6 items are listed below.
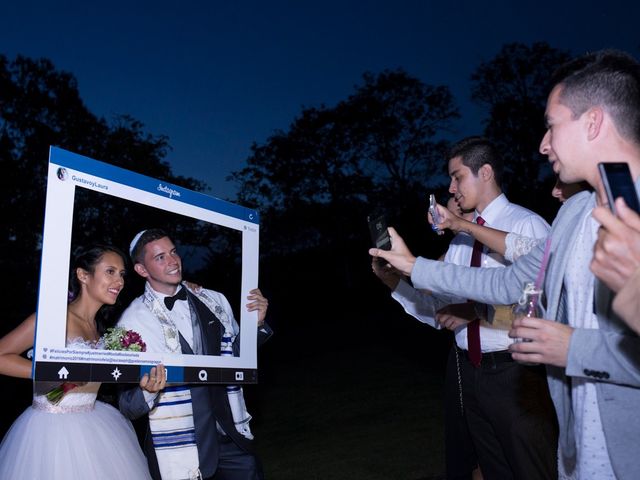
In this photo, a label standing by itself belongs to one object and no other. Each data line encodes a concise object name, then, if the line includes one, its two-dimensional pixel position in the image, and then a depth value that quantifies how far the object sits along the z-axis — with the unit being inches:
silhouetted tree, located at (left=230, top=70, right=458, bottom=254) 1223.5
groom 135.6
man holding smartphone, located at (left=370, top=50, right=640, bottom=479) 74.0
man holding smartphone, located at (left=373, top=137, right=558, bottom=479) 149.7
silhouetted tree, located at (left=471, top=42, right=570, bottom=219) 1088.8
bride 126.7
